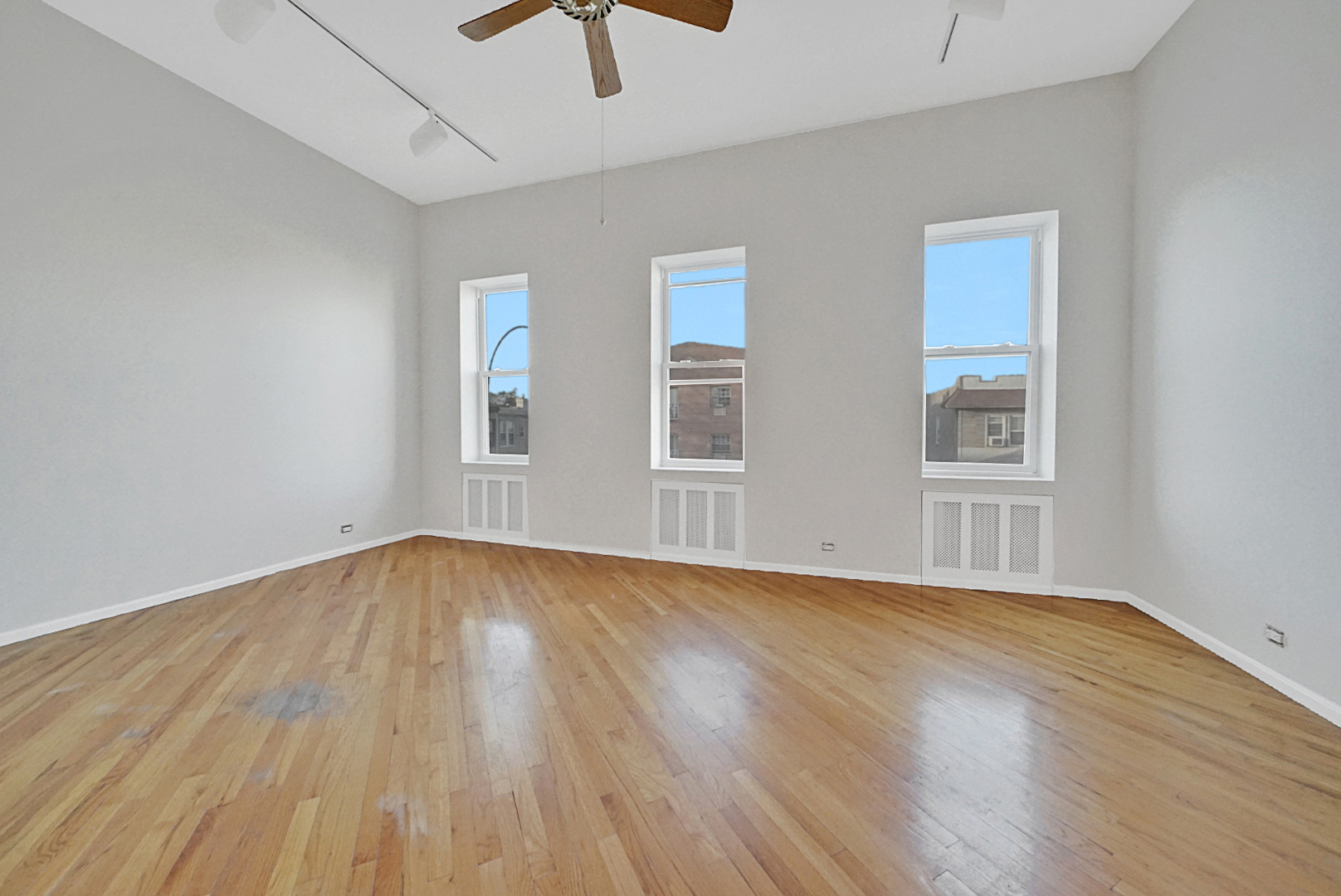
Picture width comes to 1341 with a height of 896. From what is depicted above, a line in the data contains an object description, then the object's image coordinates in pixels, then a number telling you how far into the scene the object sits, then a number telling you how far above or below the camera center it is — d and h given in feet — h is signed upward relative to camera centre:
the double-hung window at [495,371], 17.53 +2.12
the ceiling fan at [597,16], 7.47 +5.99
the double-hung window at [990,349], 12.30 +2.04
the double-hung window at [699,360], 14.78 +2.12
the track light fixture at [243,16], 8.50 +6.61
